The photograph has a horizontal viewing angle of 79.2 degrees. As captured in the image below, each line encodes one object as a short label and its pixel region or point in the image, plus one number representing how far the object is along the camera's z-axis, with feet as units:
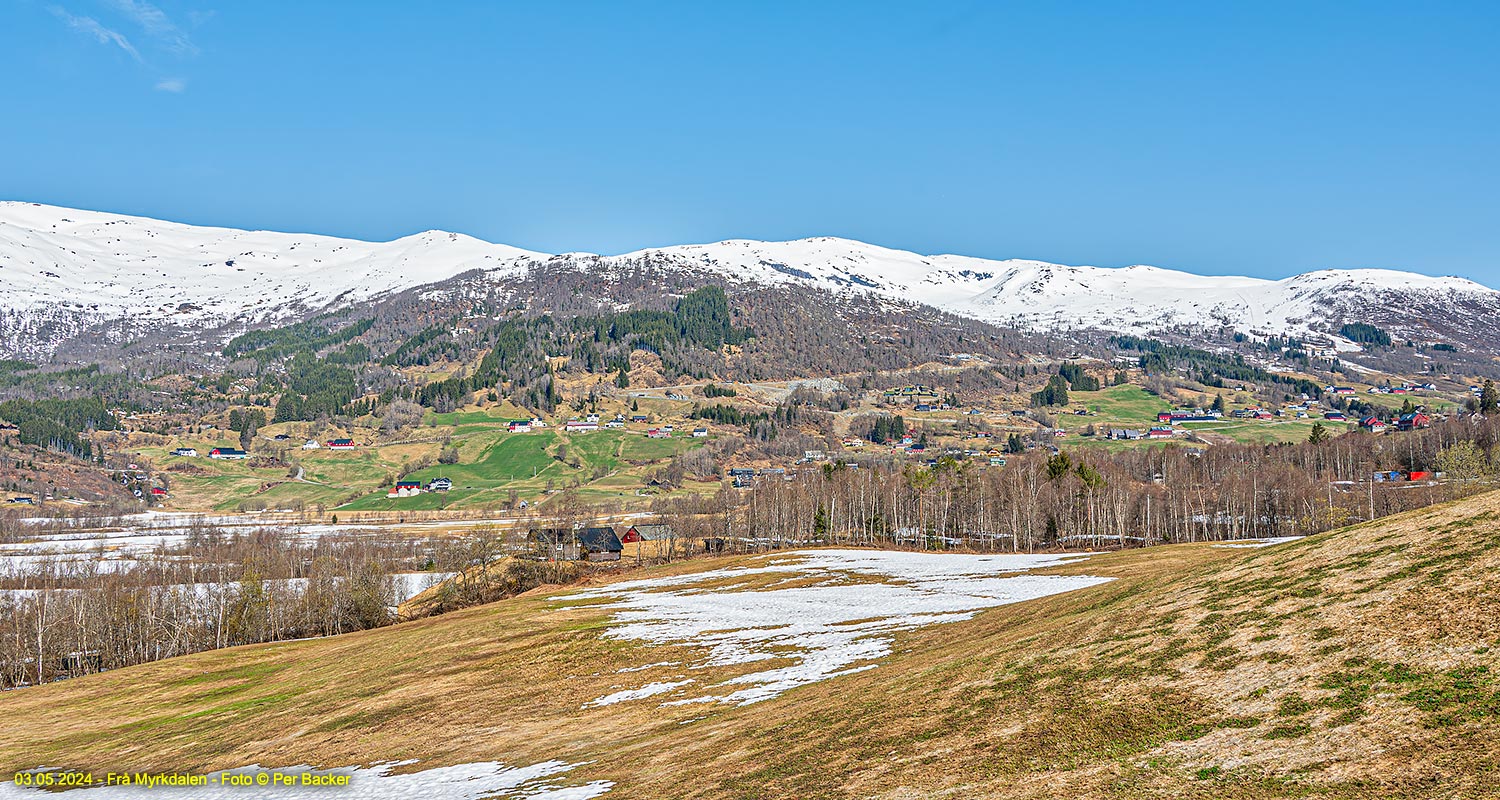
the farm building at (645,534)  607.24
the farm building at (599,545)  565.94
